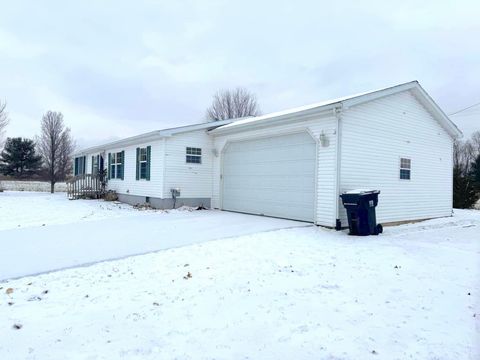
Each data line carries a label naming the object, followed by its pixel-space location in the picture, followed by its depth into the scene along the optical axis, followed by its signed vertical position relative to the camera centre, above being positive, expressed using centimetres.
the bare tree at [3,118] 2423 +359
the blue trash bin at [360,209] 860 -72
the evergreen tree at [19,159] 4178 +153
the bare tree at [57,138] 2909 +288
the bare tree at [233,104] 3873 +765
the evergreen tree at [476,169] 3403 +112
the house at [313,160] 961 +53
